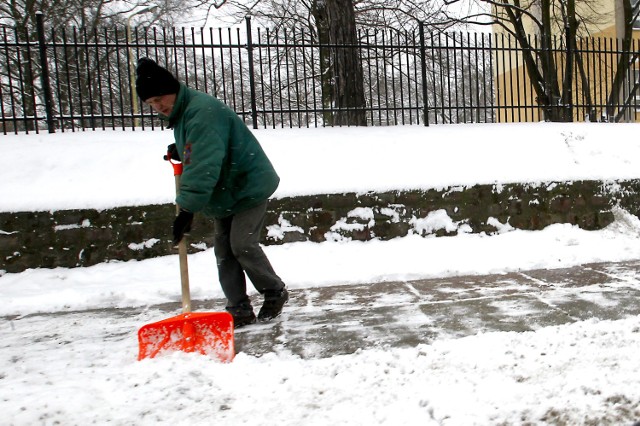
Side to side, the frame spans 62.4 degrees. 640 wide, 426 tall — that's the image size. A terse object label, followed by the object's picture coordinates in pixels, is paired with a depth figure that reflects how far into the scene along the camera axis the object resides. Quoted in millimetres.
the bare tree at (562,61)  8688
